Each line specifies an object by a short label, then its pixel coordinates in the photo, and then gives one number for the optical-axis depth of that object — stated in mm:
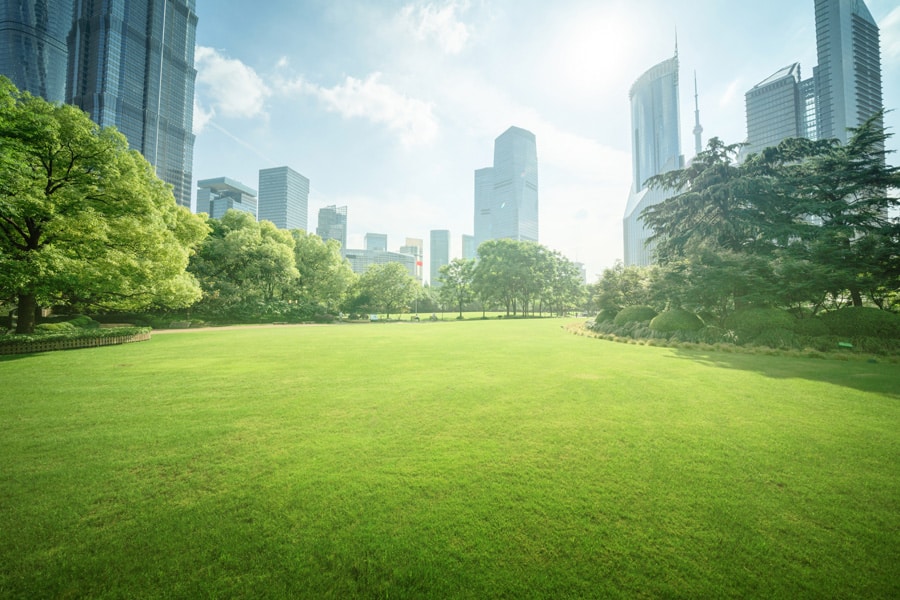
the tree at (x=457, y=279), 52750
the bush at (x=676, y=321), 15703
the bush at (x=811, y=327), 12712
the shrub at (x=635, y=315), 19641
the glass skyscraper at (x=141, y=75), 108312
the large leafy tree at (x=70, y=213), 12211
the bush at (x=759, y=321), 13133
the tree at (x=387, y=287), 48406
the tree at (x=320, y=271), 42812
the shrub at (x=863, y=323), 11727
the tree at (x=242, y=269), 32406
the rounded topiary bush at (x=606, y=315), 24578
